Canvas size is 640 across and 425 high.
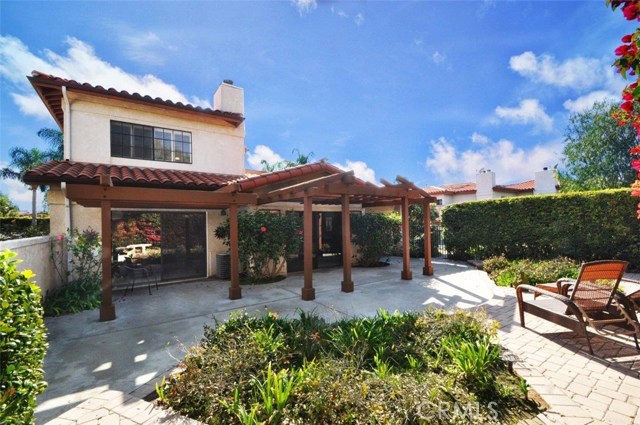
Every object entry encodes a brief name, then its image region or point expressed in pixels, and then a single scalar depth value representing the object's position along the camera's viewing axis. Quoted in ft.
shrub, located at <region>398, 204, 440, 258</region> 56.08
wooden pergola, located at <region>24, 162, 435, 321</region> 23.32
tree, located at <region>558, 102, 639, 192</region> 69.92
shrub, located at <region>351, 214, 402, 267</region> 46.42
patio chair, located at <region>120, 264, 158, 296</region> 33.81
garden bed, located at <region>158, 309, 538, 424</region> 10.48
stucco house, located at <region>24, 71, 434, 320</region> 28.12
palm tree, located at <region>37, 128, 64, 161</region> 80.59
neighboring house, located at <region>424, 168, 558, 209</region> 75.26
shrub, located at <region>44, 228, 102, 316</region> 25.94
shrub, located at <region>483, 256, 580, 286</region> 30.12
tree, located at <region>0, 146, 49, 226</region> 85.61
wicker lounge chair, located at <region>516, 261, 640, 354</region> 15.72
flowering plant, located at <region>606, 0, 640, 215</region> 5.97
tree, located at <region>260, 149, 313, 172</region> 91.09
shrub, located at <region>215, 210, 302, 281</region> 34.99
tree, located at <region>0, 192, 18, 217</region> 64.82
